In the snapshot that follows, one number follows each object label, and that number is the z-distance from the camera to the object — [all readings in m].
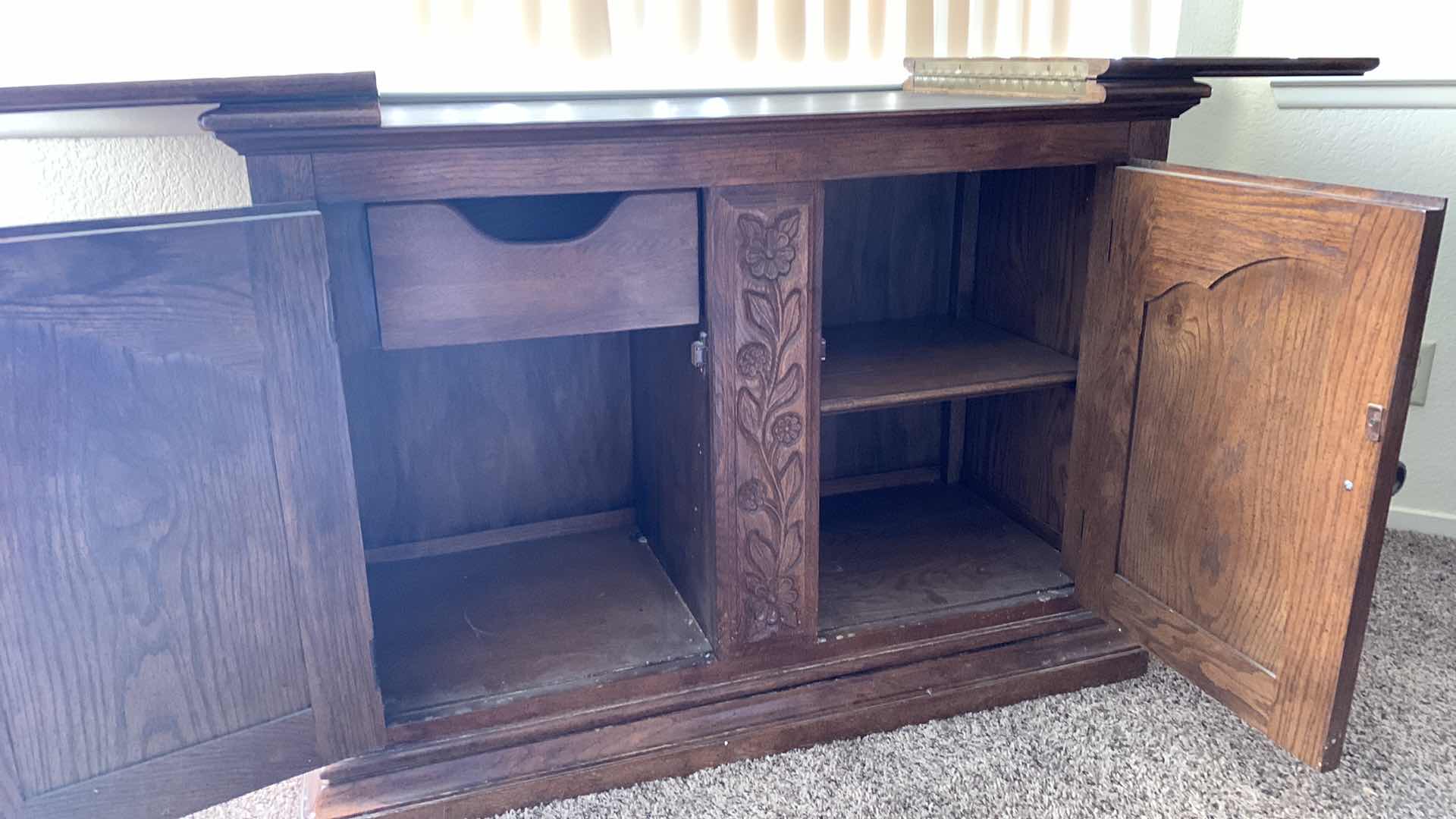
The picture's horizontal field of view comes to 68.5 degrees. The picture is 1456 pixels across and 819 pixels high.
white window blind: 1.20
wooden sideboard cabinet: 0.79
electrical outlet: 1.55
